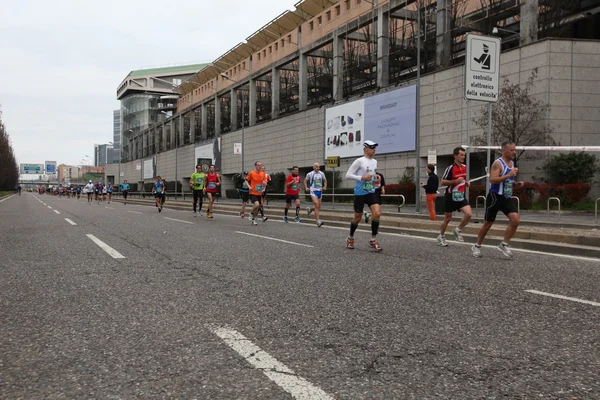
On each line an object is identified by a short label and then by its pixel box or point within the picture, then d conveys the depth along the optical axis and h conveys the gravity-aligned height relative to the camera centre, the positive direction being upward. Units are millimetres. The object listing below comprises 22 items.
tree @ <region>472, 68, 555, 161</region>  21859 +3141
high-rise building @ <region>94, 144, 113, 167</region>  170150 +10656
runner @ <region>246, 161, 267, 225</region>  14547 +61
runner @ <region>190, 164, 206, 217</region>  18000 +94
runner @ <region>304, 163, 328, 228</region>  14883 +86
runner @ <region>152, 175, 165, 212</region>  21953 -320
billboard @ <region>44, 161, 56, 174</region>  129375 +4348
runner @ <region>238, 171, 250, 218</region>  18353 -312
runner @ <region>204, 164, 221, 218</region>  17347 +96
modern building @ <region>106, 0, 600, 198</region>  22188 +7809
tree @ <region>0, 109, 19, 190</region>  71125 +3432
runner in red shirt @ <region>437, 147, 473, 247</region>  8961 +1
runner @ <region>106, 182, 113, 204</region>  39441 -445
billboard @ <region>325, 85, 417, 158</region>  28734 +4112
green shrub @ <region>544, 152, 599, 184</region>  21047 +925
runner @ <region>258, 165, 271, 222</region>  15025 -557
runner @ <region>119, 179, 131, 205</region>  35281 -312
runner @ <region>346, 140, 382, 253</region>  8039 -15
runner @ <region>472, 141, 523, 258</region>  7176 -55
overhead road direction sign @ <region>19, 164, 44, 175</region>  125094 +3699
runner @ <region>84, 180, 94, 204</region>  40484 -431
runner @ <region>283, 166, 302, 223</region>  15883 -88
